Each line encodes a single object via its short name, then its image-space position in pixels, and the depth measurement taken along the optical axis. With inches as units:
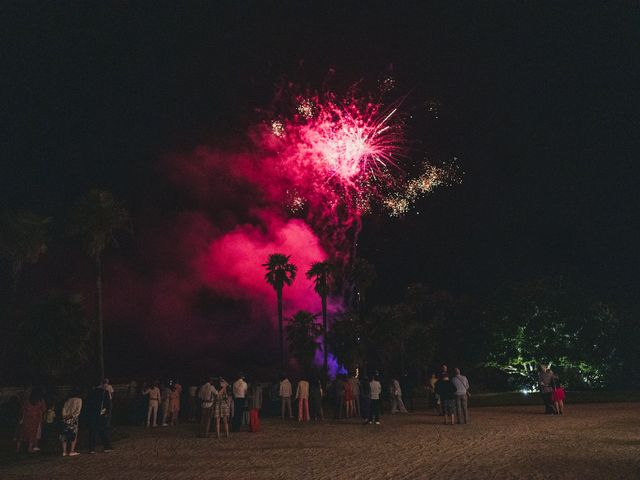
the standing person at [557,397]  912.9
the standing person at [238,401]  796.6
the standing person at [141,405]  924.0
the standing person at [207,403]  721.6
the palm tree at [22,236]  1573.6
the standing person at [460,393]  788.0
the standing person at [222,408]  719.1
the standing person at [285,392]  979.3
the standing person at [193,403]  991.0
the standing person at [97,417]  609.6
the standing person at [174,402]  919.7
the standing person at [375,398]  826.8
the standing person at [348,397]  958.4
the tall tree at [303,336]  2443.4
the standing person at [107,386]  721.6
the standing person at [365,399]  840.9
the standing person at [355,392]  977.5
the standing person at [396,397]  1012.5
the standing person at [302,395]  930.1
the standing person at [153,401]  880.9
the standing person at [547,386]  908.6
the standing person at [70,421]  580.1
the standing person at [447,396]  785.6
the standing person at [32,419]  618.2
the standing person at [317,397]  944.3
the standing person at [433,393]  1001.8
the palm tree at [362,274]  2479.1
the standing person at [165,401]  902.4
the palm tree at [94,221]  1483.8
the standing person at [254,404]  784.3
